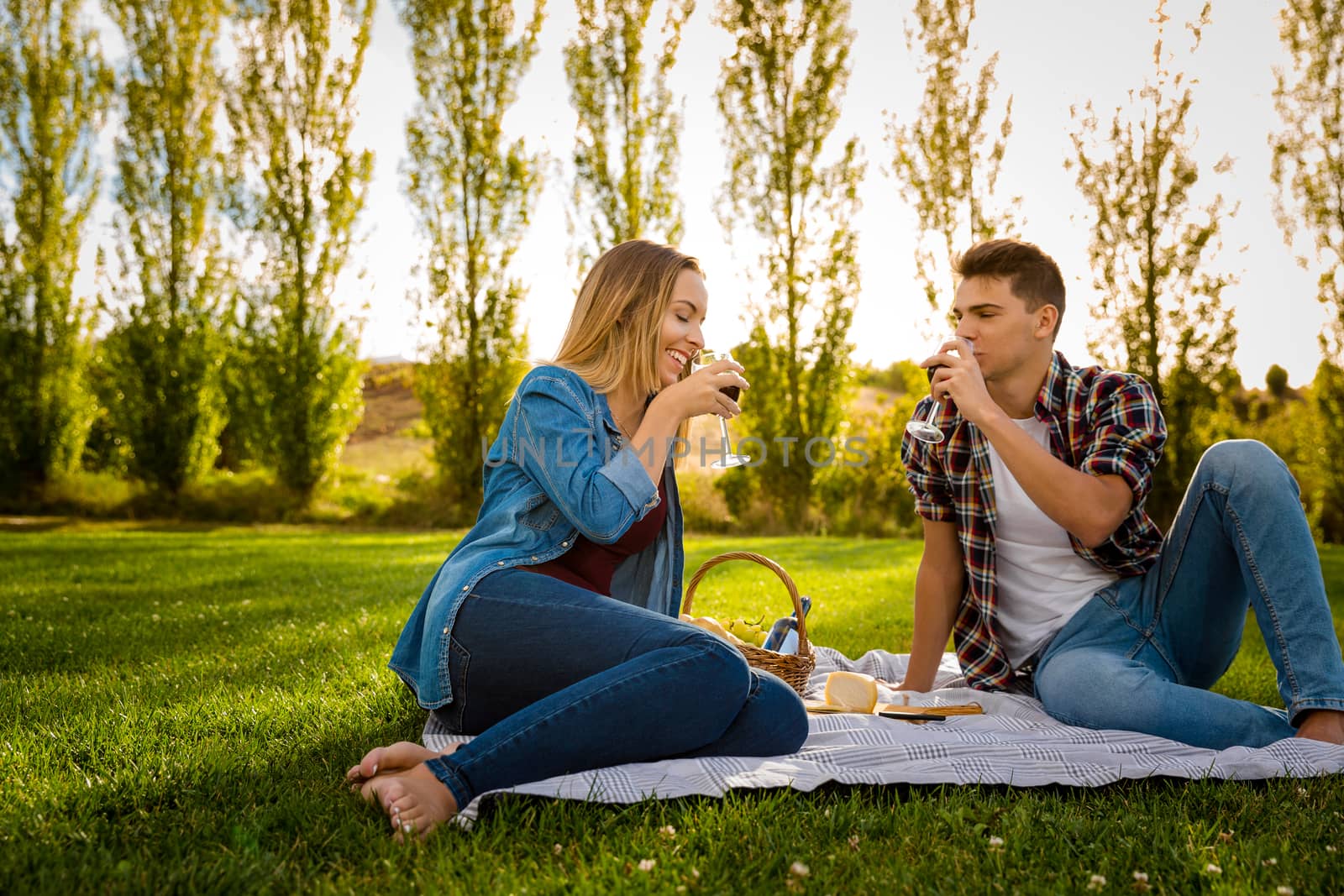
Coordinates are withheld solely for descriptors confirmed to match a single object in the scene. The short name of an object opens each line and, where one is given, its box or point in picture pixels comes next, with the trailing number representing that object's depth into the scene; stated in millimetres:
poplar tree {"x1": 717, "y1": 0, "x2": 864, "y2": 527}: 14234
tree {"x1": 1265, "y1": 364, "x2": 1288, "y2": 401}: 35406
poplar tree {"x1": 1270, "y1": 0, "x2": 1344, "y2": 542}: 13008
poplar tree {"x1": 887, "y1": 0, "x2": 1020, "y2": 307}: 13594
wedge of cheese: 3172
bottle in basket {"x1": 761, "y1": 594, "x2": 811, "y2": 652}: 3660
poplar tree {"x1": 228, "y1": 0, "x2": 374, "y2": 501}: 15414
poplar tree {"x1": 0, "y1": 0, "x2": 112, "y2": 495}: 16172
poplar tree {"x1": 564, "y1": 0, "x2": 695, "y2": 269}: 14539
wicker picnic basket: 3203
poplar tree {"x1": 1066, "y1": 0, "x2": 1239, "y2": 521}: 12703
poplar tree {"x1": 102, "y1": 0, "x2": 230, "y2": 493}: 15992
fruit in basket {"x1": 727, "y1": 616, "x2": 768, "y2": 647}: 3697
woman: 2184
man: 2783
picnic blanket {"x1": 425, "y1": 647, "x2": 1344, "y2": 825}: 2232
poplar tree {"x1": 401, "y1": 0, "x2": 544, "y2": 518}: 14977
